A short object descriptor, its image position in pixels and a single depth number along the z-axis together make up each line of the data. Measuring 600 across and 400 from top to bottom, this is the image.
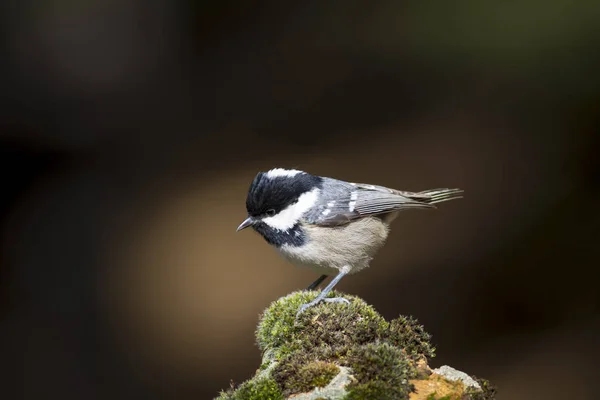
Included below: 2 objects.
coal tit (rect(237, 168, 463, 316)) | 6.73
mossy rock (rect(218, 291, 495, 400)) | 5.26
